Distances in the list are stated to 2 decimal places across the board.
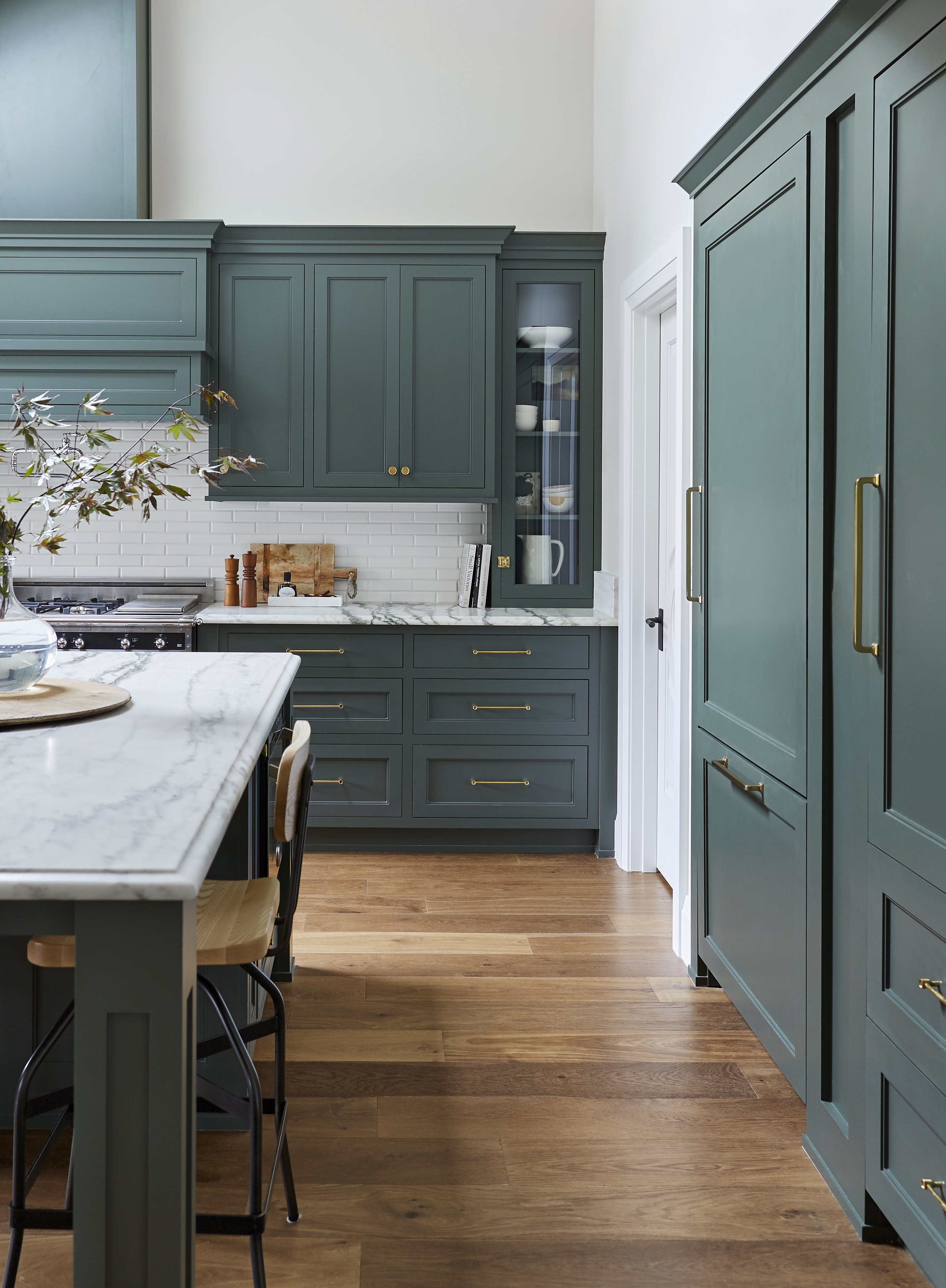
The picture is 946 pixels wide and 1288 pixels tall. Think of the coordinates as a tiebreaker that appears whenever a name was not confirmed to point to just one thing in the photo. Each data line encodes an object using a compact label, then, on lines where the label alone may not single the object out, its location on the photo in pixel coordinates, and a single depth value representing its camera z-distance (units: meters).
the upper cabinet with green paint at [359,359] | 4.26
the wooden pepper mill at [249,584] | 4.50
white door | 3.71
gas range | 4.09
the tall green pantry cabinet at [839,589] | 1.62
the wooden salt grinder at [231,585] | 4.52
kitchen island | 1.13
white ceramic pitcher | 4.43
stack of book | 4.45
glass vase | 2.04
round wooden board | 1.94
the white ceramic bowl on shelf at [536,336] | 4.37
